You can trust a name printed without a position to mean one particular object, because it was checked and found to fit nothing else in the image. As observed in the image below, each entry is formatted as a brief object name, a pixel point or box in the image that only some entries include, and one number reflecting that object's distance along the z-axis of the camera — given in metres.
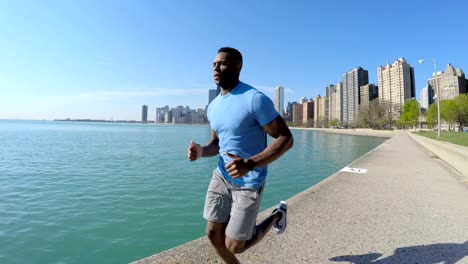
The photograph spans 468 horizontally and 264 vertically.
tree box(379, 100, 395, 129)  106.19
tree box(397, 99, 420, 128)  73.64
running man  2.00
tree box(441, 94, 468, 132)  58.76
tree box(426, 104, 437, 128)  68.95
